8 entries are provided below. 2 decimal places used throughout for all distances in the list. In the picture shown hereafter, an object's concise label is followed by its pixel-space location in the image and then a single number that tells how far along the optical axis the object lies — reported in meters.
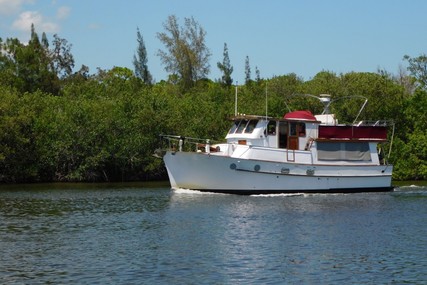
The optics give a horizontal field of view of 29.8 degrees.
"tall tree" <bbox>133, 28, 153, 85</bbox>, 112.81
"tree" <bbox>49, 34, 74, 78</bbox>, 114.06
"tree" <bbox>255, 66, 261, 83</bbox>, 108.72
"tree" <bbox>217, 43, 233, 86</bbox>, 108.31
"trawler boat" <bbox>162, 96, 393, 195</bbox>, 48.69
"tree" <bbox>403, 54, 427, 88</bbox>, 92.33
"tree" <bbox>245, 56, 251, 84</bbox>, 108.25
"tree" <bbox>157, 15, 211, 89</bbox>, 106.56
